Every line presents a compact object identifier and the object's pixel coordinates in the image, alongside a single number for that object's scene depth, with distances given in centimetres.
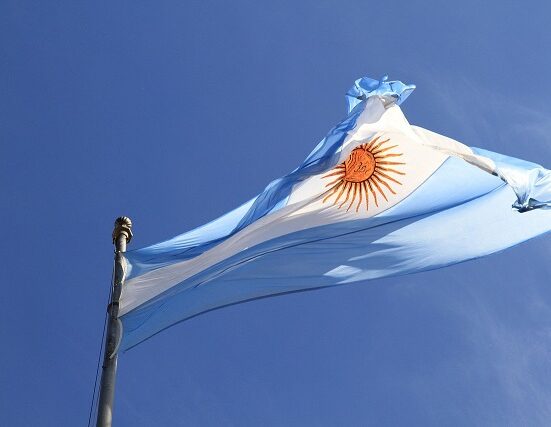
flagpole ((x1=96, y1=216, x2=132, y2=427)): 1391
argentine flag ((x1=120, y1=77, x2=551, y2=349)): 1712
